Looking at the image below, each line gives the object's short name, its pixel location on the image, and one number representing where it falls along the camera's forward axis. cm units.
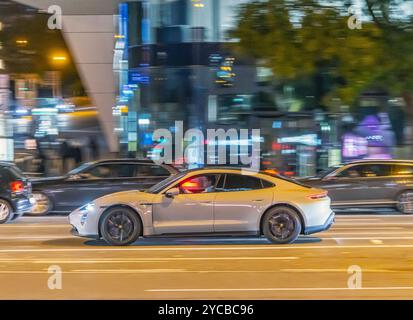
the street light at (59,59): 2978
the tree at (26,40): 2720
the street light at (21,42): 2759
